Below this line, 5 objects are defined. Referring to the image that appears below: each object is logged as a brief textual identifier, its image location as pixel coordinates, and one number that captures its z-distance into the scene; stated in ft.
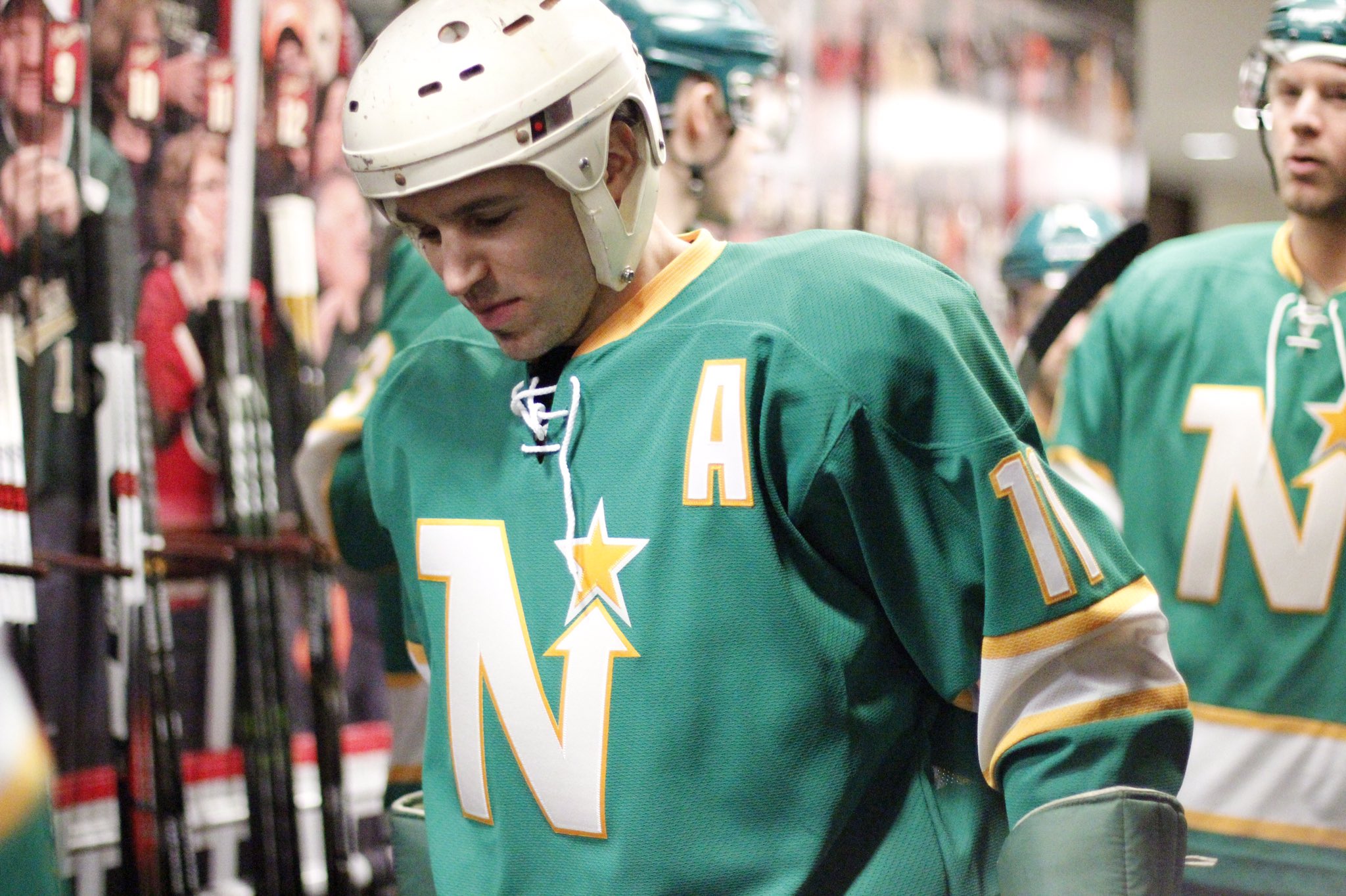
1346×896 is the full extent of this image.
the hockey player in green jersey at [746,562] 6.86
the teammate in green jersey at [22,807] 7.78
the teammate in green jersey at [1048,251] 16.75
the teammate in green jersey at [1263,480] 9.52
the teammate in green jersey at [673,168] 9.26
